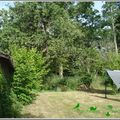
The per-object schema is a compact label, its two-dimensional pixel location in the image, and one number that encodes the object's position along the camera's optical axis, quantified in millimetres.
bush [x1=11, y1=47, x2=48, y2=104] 5372
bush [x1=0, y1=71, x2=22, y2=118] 4375
